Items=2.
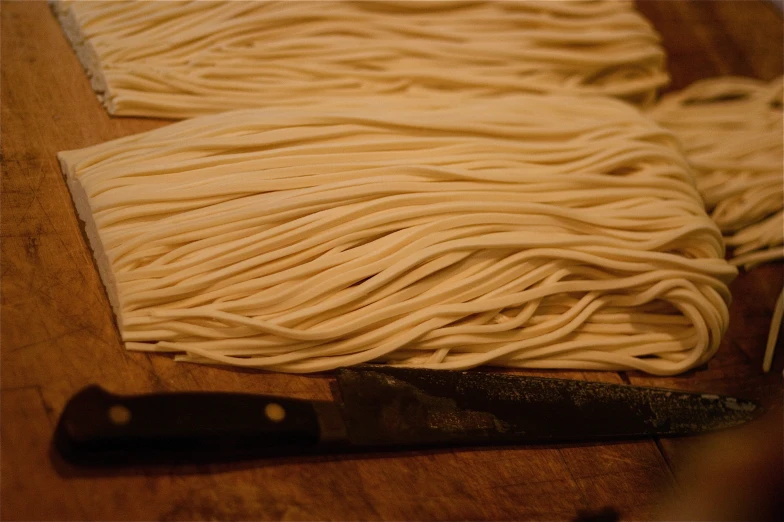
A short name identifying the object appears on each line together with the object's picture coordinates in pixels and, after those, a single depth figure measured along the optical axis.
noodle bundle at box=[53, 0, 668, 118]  1.05
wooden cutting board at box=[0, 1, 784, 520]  0.89
